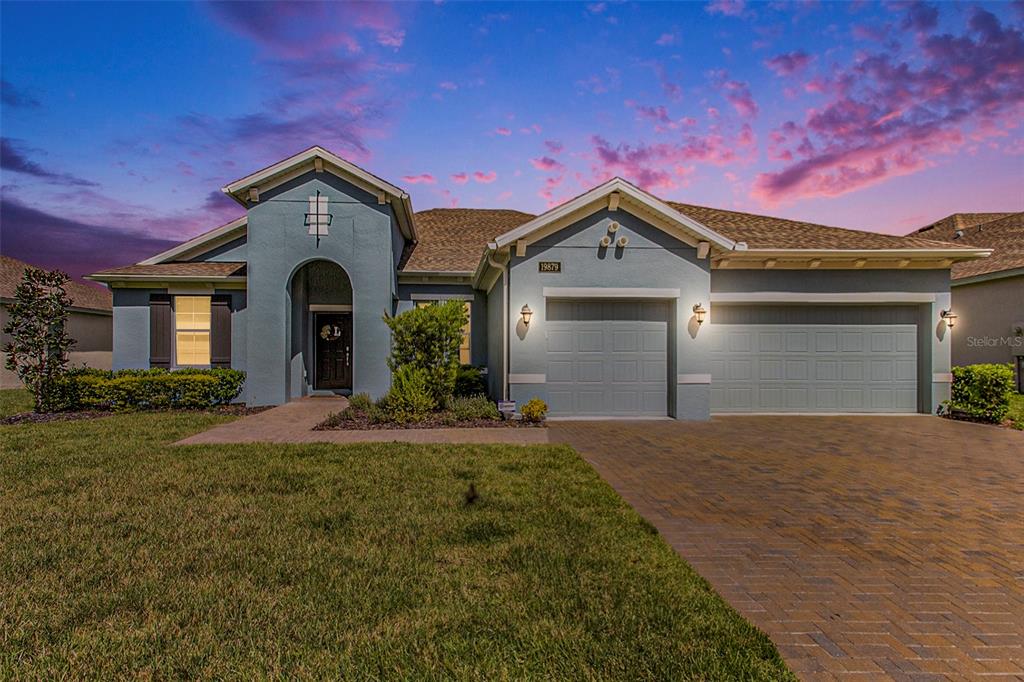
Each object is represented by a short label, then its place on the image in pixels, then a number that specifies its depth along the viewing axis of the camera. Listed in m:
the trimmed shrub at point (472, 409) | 10.31
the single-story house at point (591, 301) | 10.63
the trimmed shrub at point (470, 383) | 12.99
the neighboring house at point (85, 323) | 19.36
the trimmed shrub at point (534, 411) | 9.98
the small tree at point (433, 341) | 10.51
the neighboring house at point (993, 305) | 14.83
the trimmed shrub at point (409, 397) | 10.17
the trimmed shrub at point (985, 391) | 10.23
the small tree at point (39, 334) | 11.49
